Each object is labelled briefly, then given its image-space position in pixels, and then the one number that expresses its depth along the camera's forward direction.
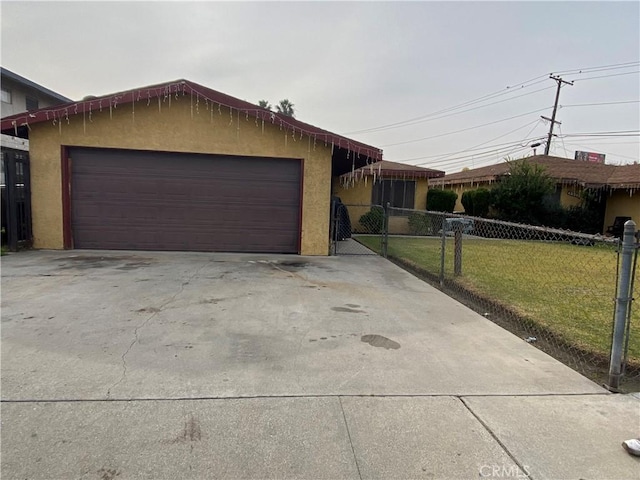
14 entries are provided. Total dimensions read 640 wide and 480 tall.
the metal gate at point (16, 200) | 9.05
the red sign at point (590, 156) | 38.31
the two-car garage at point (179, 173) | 9.70
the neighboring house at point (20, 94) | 18.64
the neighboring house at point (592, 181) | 17.98
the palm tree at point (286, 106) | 47.75
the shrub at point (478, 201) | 19.30
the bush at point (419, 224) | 17.42
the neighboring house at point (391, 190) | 18.20
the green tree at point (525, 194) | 17.67
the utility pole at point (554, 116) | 32.03
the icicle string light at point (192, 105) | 9.26
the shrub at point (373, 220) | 17.77
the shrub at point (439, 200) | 18.88
